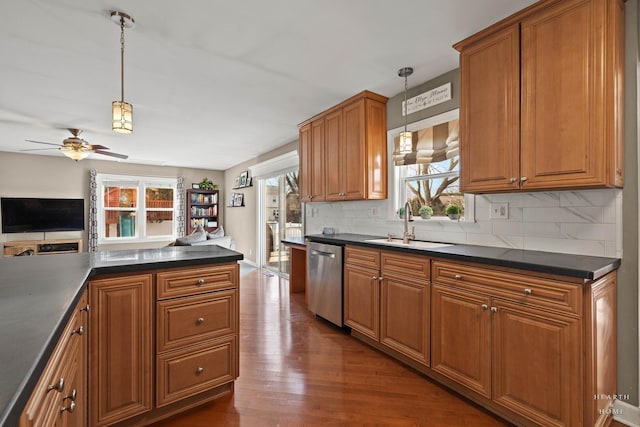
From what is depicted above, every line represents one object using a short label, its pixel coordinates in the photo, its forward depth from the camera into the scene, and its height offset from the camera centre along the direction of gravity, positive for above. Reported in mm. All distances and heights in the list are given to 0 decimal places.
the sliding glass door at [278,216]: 5480 -77
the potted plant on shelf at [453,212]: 2650 +1
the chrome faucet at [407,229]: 2807 -162
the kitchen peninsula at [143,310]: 1221 -527
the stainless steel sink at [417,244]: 2488 -281
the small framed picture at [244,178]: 7019 +817
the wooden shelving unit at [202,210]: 7957 +69
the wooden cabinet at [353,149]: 3244 +716
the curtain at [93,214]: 6750 -28
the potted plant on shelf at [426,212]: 2910 +1
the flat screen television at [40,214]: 5949 -26
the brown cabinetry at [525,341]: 1491 -725
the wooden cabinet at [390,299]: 2244 -726
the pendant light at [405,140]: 2723 +651
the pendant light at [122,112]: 1985 +671
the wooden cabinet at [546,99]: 1646 +694
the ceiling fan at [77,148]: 4105 +903
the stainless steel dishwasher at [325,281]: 3066 -733
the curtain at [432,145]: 2791 +652
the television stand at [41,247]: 5816 -678
